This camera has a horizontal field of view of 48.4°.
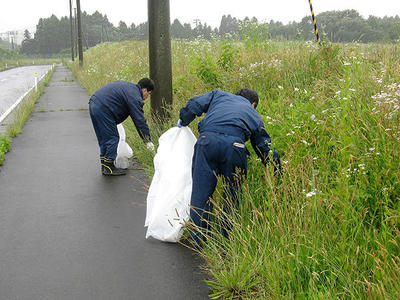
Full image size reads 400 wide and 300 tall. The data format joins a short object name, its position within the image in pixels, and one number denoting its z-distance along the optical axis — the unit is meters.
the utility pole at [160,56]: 8.25
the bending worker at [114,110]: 7.03
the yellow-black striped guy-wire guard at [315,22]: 9.62
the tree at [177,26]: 92.71
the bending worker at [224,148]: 4.28
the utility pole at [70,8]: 54.72
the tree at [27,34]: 153.43
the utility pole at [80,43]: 35.75
